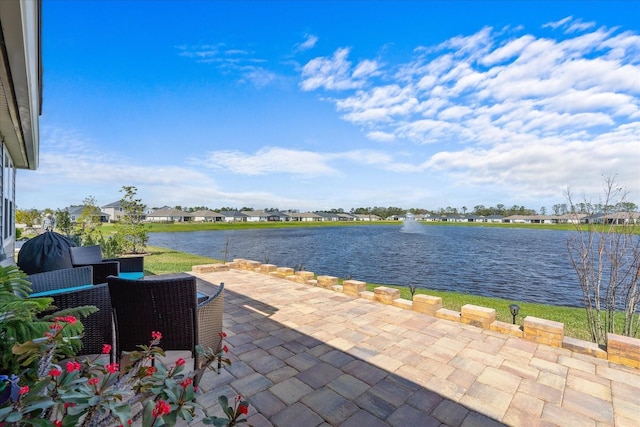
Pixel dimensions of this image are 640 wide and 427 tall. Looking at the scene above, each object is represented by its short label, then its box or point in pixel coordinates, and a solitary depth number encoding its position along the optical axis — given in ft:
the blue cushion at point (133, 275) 14.03
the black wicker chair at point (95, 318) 7.57
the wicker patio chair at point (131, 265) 15.93
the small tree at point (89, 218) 42.92
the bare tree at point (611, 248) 12.51
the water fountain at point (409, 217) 306.88
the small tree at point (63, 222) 41.09
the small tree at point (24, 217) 67.78
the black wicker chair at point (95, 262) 13.50
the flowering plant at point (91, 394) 2.96
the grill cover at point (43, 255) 11.78
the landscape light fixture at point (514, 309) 13.85
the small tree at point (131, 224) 46.65
